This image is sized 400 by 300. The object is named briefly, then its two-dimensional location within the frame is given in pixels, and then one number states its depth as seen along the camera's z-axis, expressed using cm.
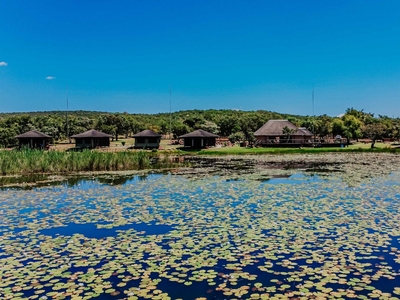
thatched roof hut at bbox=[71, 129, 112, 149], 4478
